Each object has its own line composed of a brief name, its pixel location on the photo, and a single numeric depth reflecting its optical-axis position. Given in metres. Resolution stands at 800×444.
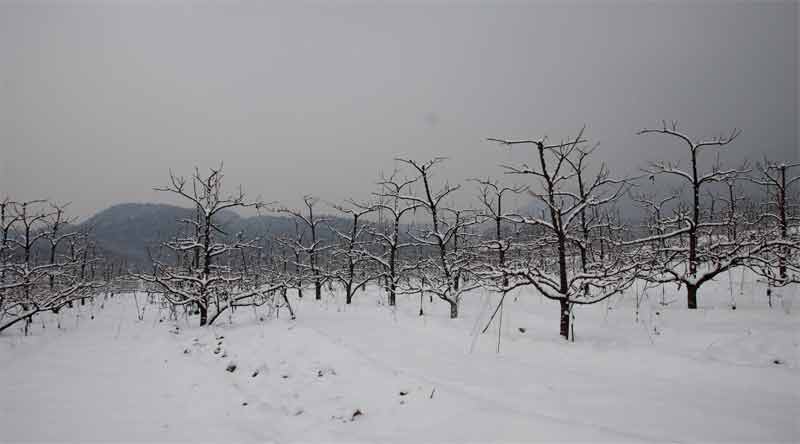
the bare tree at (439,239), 10.66
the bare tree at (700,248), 8.04
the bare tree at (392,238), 13.77
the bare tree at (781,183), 11.74
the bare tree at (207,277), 10.83
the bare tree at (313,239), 18.18
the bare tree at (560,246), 7.27
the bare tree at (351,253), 15.53
